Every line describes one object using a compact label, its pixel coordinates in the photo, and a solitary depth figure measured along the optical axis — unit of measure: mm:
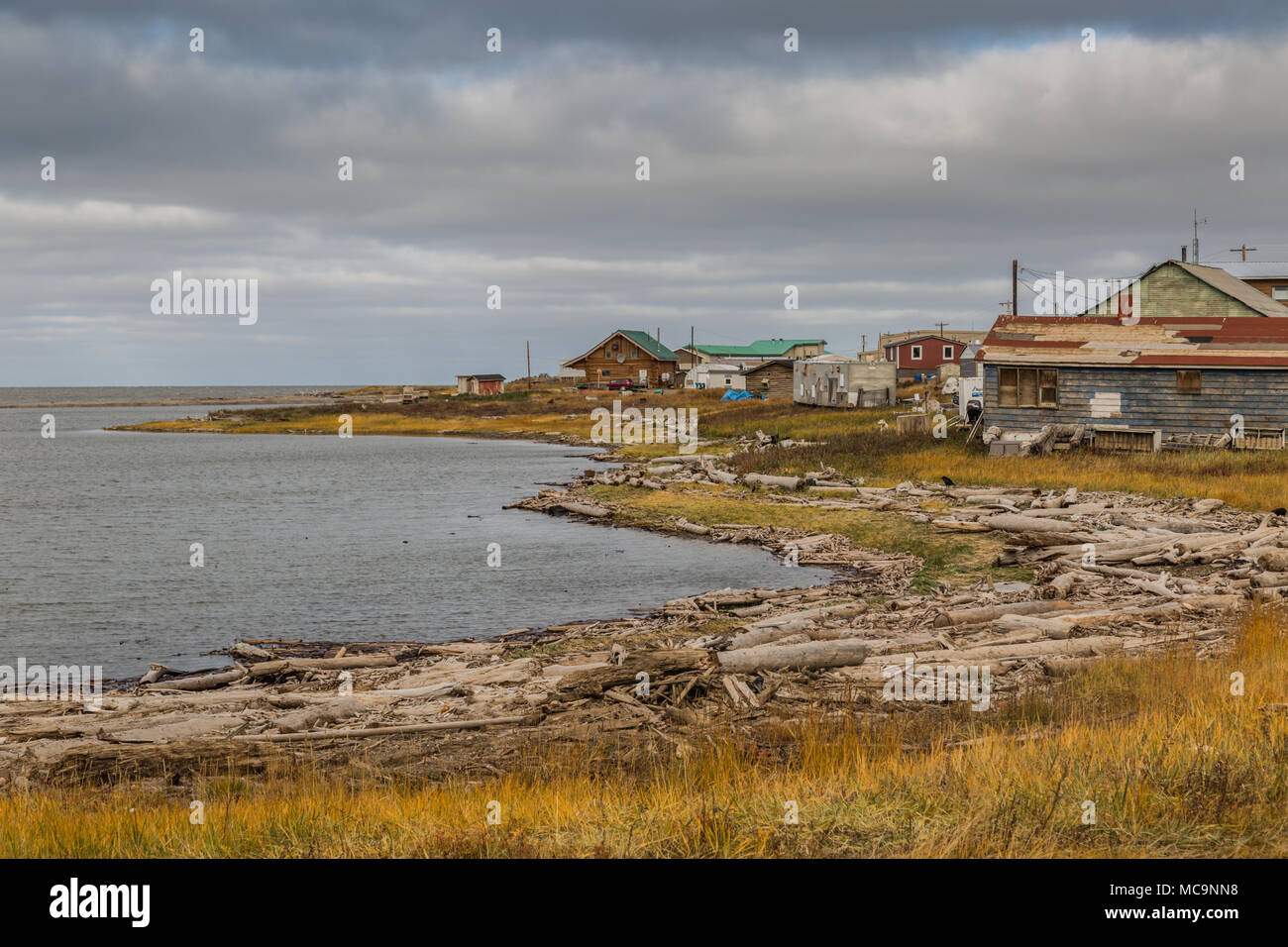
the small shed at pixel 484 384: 124750
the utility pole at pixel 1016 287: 65562
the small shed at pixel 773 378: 94350
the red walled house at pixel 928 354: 108625
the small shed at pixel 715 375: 101250
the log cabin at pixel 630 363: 112625
